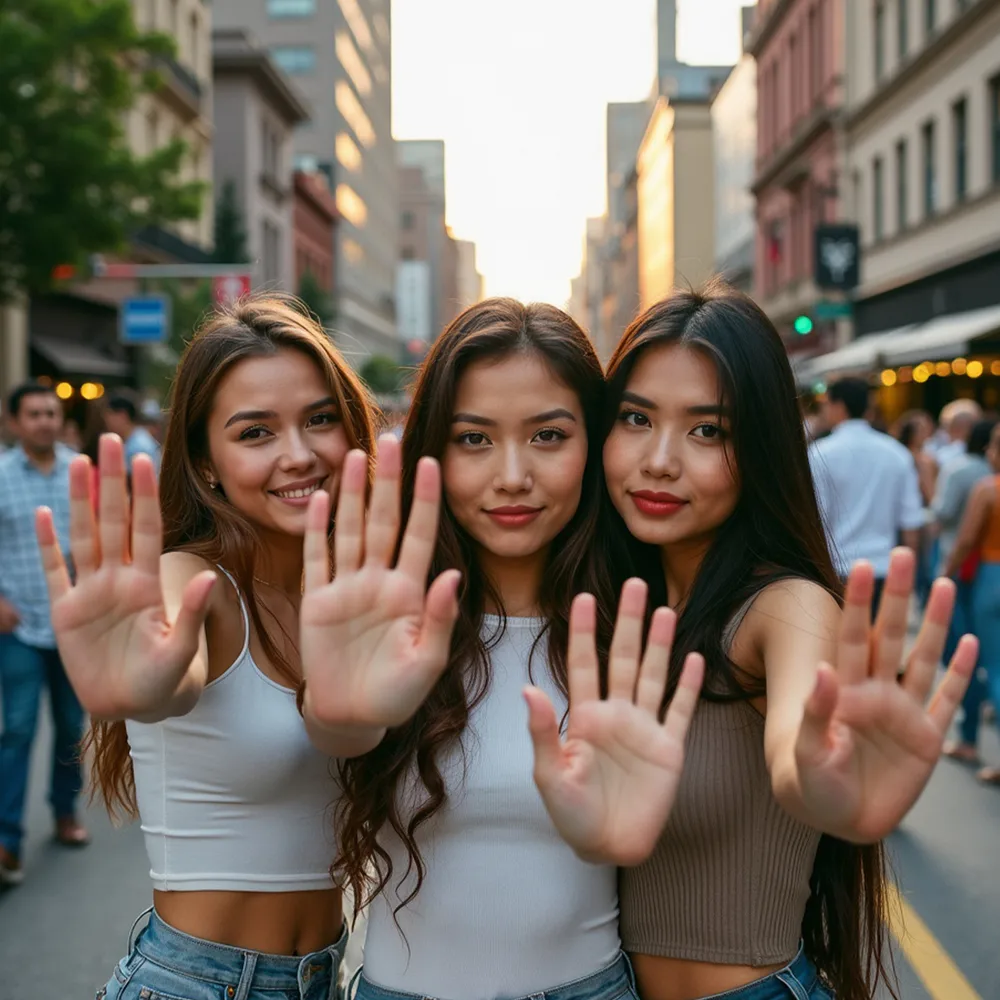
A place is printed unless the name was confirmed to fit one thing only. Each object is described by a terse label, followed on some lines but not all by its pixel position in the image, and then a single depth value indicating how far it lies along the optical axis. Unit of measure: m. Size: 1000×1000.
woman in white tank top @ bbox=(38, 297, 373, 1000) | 2.33
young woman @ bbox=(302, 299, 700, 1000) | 2.23
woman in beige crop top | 2.63
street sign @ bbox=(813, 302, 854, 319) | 21.13
